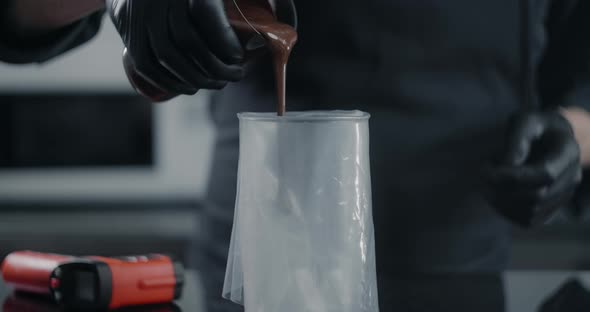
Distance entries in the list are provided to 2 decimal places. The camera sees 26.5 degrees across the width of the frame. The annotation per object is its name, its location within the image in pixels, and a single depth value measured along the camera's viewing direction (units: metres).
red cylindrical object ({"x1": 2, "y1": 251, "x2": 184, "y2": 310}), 0.98
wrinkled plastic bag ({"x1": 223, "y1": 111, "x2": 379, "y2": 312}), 0.88
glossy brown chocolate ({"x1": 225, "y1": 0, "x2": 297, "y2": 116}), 0.94
